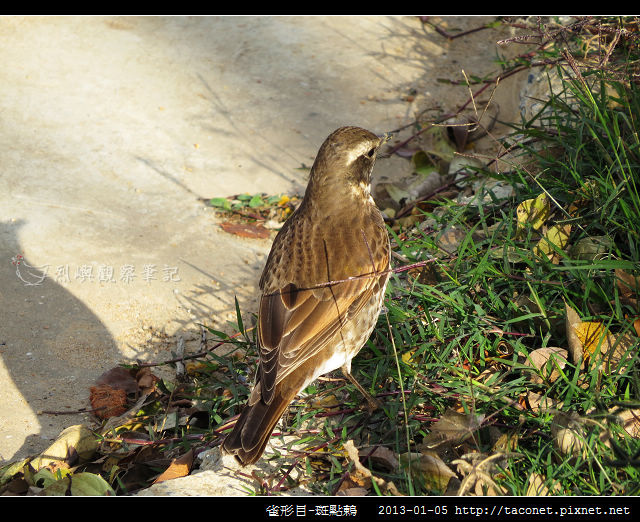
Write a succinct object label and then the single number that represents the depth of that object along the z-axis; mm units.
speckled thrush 6773
